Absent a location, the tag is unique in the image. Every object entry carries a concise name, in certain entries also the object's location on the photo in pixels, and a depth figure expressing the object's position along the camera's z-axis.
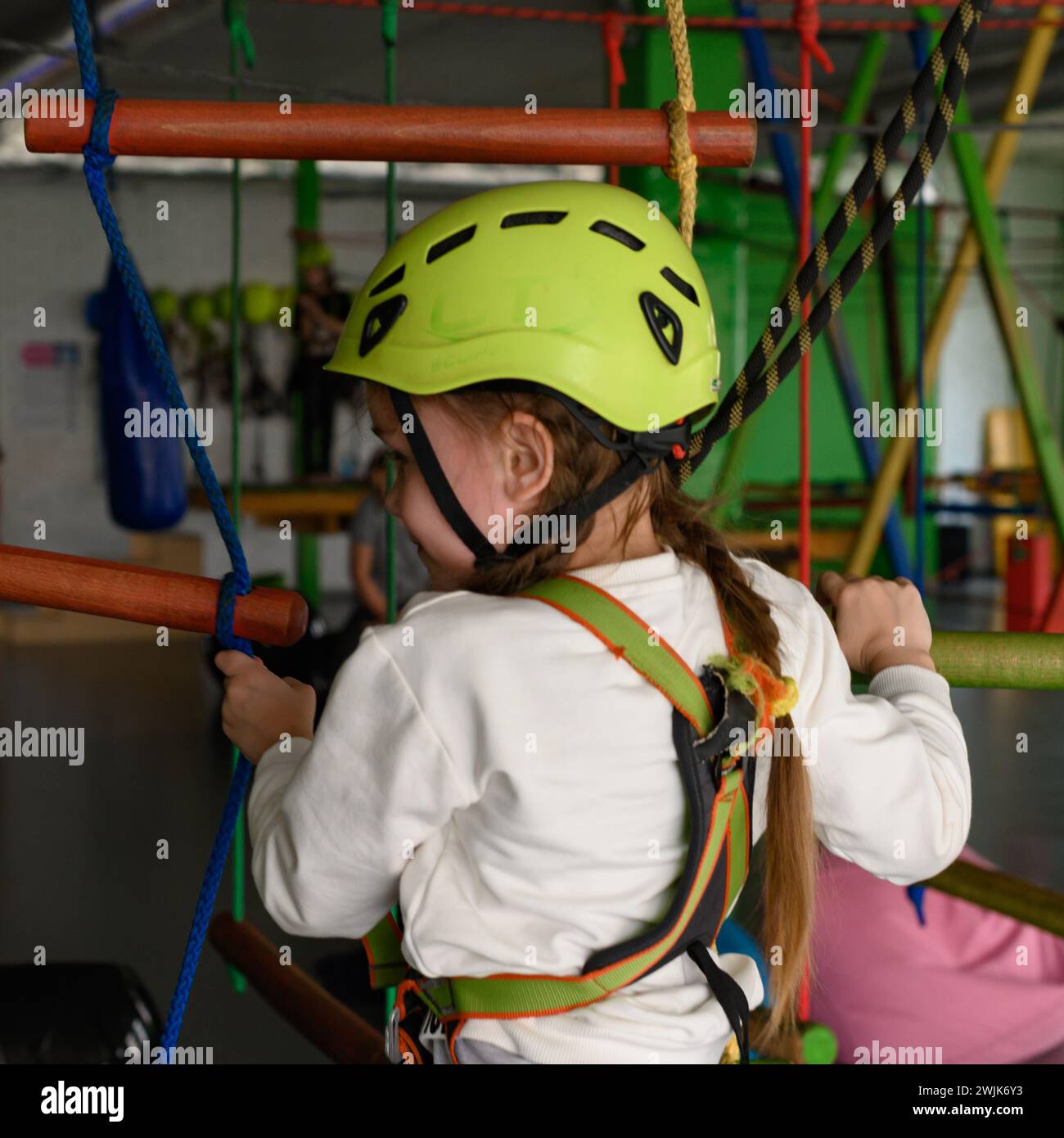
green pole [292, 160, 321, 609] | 6.68
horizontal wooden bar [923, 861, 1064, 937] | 1.53
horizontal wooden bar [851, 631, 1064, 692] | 1.10
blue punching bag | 3.58
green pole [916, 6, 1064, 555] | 2.82
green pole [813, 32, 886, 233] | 3.15
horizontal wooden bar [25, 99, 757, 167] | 0.91
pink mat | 2.22
